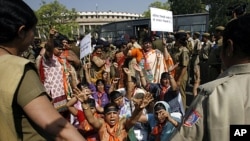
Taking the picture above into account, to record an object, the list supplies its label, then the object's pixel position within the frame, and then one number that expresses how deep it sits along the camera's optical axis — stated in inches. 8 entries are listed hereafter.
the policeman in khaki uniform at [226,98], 30.6
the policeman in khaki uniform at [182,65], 144.4
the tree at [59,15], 1392.3
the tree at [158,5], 1938.7
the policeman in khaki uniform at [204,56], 191.2
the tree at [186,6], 1357.1
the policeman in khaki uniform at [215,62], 130.9
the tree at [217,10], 1074.9
